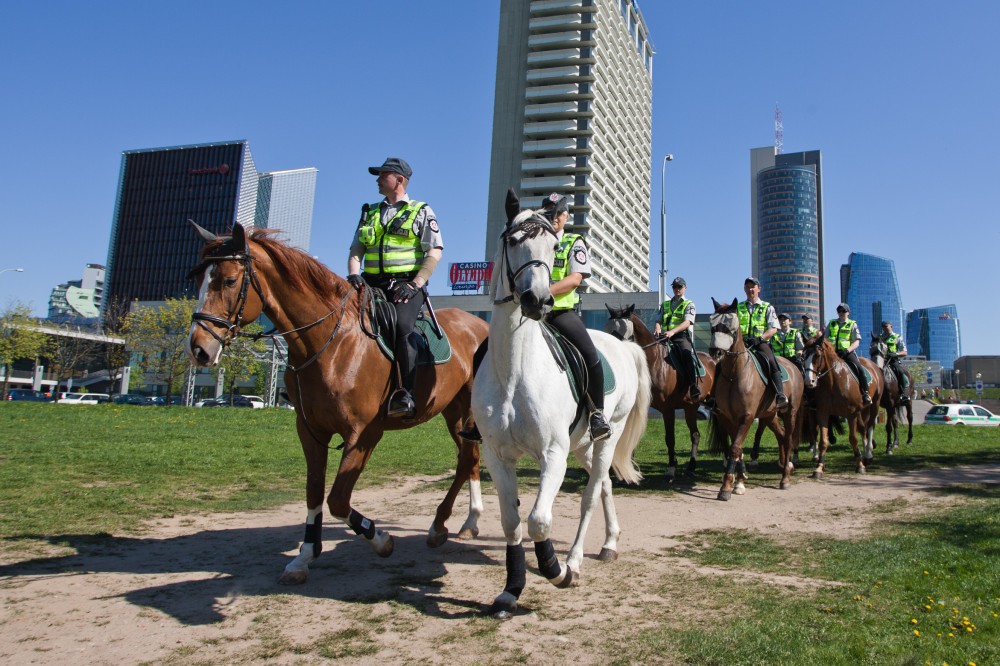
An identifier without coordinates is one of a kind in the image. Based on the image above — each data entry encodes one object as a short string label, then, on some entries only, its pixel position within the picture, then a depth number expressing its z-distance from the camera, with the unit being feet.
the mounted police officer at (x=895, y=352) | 60.34
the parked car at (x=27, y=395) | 196.77
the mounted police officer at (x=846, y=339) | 49.42
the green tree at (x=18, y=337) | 170.60
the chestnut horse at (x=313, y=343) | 17.25
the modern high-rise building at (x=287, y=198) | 611.06
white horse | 15.11
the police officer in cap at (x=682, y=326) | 40.16
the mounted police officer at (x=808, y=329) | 49.77
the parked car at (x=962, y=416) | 107.96
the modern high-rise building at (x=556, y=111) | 346.54
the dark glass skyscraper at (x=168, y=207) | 466.29
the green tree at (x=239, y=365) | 178.68
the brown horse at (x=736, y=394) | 34.71
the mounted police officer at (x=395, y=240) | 21.40
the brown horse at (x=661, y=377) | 39.61
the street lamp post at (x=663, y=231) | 131.85
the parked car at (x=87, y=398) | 199.01
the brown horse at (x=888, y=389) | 59.52
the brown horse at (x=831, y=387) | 44.80
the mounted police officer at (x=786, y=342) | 51.01
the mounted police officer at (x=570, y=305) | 17.54
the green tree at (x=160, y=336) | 175.42
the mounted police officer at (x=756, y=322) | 39.09
